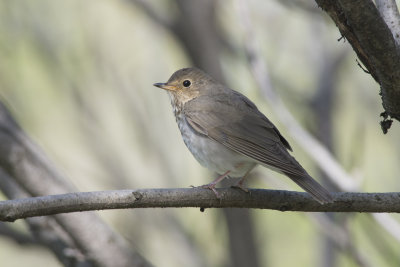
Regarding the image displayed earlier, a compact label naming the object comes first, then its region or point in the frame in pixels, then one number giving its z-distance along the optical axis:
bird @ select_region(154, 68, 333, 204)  9.10
